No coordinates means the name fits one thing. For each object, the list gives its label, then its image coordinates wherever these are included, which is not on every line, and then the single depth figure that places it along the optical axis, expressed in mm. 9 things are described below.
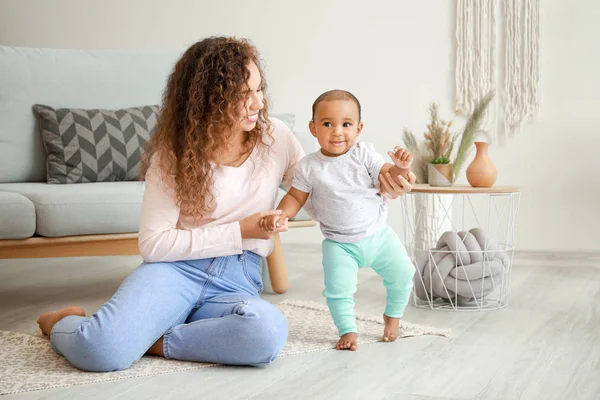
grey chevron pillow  2797
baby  1884
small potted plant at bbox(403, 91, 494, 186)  2480
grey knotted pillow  2381
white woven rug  1652
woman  1715
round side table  2373
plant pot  2475
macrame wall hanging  3295
